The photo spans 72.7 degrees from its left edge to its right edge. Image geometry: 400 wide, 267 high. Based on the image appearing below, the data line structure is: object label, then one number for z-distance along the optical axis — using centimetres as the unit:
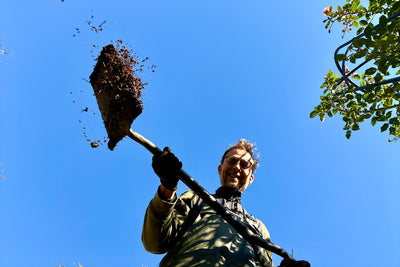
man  227
